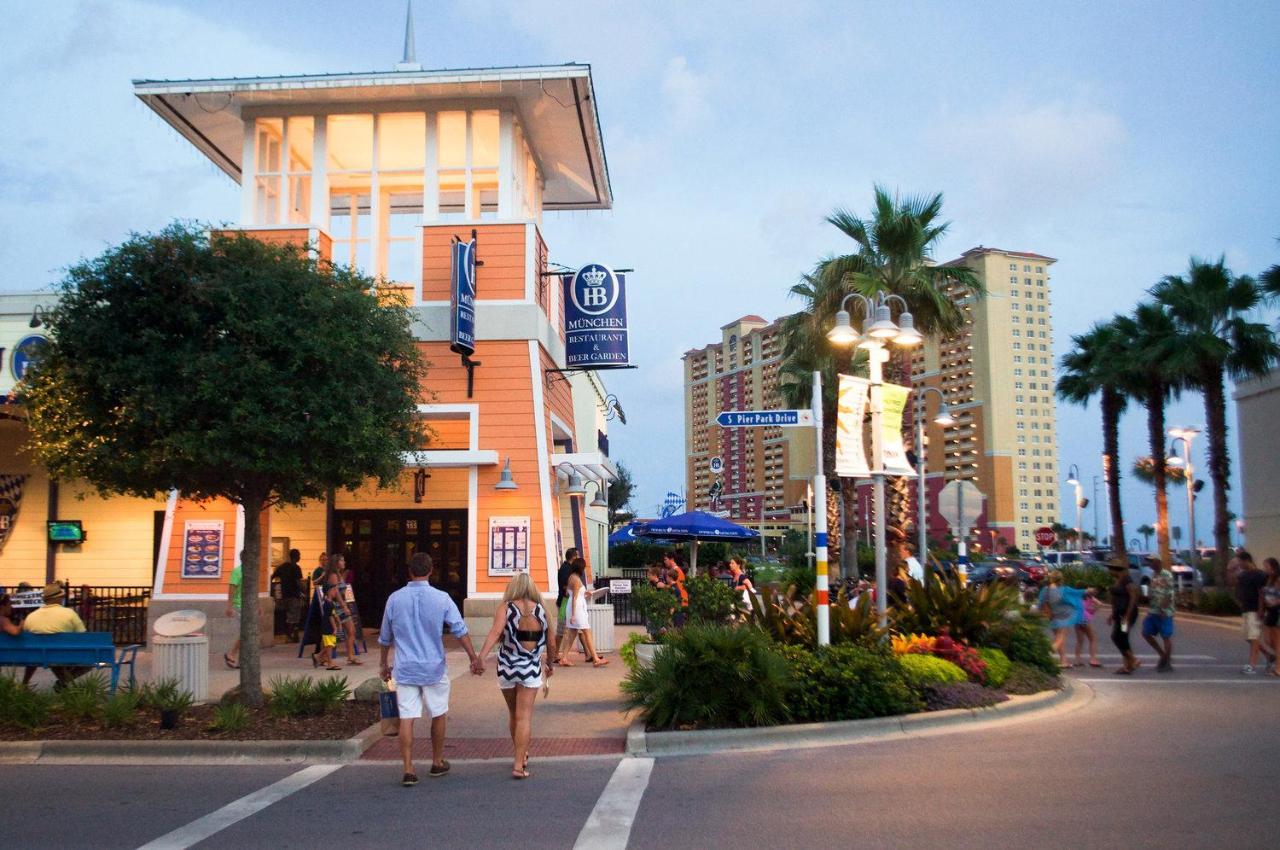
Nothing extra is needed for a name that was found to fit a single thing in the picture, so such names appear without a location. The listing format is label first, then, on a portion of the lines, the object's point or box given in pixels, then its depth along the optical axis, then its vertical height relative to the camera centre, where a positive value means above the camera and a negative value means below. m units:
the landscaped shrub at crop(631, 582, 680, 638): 13.88 -0.92
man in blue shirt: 8.45 -0.88
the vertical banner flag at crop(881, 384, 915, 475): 12.41 +1.31
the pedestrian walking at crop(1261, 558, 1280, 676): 15.27 -1.00
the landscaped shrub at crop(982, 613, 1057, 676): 13.84 -1.41
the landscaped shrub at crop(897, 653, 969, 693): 11.40 -1.49
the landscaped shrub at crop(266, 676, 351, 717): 10.61 -1.62
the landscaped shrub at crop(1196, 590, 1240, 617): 28.88 -1.84
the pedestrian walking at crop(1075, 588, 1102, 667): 17.06 -1.45
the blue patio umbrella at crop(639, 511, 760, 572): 23.59 +0.24
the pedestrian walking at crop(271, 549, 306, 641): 18.44 -0.83
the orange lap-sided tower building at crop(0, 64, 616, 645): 19.14 +4.90
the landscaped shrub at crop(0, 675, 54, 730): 10.16 -1.63
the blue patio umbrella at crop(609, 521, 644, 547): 25.39 +0.19
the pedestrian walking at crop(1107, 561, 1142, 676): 15.88 -1.18
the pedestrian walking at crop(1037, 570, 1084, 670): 16.52 -1.09
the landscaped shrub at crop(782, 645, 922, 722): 10.59 -1.54
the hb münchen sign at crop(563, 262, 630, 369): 20.44 +4.35
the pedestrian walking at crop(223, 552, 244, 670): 16.28 -1.05
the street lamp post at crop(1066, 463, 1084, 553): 52.58 +2.40
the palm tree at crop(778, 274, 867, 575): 26.78 +5.53
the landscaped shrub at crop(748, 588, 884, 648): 12.08 -0.98
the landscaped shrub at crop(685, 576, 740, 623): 13.63 -0.82
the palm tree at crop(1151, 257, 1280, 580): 31.02 +5.71
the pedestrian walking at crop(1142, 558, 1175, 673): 15.62 -1.12
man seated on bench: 11.59 -0.94
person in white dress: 16.23 -1.25
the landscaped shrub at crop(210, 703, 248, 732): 10.07 -1.73
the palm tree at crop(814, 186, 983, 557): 24.44 +6.55
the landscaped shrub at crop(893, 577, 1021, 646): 13.64 -0.95
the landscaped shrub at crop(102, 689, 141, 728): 10.15 -1.67
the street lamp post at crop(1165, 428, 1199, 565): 41.47 +3.33
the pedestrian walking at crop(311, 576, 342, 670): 15.61 -1.35
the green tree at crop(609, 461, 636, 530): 69.47 +2.74
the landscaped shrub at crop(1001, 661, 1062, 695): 12.59 -1.77
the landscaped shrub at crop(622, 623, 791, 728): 10.24 -1.43
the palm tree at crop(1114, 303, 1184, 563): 32.31 +5.43
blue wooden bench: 11.34 -1.19
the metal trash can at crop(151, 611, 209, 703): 11.82 -1.36
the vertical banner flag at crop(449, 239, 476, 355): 18.36 +4.29
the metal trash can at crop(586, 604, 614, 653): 17.77 -1.46
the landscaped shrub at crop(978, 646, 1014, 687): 12.48 -1.55
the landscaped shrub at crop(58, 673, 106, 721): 10.31 -1.59
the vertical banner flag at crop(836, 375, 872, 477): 11.82 +1.29
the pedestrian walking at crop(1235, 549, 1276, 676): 15.74 -1.06
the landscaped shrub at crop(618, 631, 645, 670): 12.70 -1.42
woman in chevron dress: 8.59 -0.92
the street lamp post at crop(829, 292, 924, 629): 12.17 +2.35
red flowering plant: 12.35 -1.41
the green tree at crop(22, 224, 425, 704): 10.42 +1.66
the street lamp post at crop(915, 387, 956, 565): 20.39 +2.04
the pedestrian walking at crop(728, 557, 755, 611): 15.73 -0.63
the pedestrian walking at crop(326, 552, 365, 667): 15.78 -1.09
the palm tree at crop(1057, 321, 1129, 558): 36.97 +5.84
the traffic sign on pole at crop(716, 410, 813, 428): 11.34 +1.34
